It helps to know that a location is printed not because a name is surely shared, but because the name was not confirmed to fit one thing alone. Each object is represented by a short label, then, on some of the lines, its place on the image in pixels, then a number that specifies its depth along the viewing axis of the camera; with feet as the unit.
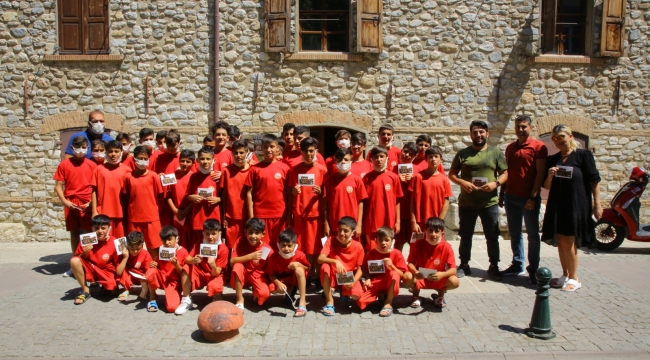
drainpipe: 30.63
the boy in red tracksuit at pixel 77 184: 22.00
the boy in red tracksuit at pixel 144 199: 20.57
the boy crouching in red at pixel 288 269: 17.55
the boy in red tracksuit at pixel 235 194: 19.72
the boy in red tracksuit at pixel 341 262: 17.48
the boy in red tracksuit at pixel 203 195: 19.81
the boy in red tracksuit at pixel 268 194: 19.35
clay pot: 14.97
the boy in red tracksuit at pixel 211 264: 17.94
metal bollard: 15.38
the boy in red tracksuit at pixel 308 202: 19.27
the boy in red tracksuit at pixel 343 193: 18.93
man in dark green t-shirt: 20.99
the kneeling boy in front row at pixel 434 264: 17.62
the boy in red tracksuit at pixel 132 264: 18.88
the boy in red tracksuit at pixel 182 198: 20.56
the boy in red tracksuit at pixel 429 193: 19.98
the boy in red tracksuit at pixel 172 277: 17.92
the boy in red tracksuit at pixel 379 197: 19.29
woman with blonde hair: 19.63
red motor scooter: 26.86
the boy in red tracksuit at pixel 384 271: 17.42
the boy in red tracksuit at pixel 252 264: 17.75
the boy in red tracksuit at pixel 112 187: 20.90
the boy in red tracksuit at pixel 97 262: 18.95
